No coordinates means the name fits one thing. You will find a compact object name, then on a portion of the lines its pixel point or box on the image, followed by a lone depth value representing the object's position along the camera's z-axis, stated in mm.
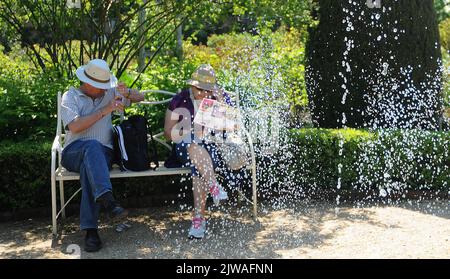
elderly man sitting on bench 3863
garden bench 4047
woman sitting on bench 4172
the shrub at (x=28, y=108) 5078
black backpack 4211
